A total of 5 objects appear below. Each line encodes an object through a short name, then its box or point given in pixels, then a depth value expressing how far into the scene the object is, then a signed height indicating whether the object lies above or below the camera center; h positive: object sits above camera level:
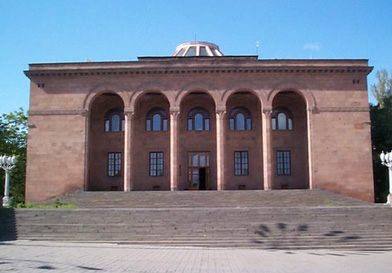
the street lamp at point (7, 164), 23.92 +0.46
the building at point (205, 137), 29.58 +2.74
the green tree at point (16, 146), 37.16 +2.41
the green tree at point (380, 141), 33.69 +2.21
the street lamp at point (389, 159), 22.55 +0.50
